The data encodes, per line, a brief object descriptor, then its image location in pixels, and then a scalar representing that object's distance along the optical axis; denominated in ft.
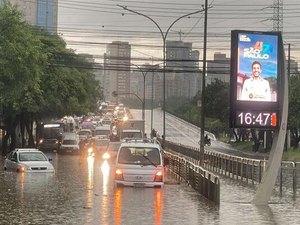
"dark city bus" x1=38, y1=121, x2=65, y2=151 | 229.86
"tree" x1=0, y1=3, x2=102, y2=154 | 125.70
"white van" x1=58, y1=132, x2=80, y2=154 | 205.57
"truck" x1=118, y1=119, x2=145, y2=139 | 199.62
